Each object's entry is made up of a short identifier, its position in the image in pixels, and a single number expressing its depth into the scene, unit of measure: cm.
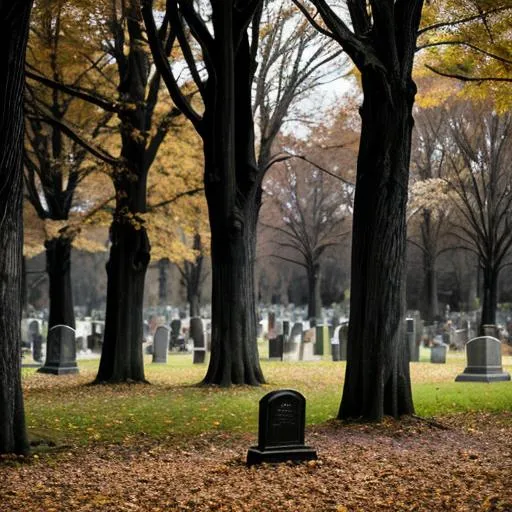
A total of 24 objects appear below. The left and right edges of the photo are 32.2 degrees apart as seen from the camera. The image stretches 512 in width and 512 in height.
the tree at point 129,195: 1794
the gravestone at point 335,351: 2578
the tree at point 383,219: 1199
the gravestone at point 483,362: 1852
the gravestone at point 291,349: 2727
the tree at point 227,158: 1599
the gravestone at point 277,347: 2666
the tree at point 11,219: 906
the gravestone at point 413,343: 2448
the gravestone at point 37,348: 2538
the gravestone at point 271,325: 3416
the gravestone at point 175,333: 3055
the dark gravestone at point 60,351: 2073
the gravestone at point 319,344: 2761
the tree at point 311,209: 4222
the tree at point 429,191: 3009
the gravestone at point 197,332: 2784
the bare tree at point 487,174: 2859
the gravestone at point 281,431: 891
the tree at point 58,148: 2033
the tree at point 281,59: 2062
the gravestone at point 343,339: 2594
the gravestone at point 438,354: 2464
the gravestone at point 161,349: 2491
